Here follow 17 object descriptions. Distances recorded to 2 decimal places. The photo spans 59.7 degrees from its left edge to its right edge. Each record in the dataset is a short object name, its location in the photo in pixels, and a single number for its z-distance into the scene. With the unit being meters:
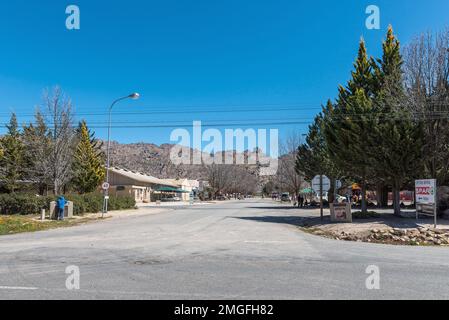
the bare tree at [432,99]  22.66
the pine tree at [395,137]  22.28
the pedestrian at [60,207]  25.16
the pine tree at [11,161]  45.00
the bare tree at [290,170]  67.00
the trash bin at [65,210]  25.77
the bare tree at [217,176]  93.56
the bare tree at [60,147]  36.78
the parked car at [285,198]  81.78
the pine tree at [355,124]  24.09
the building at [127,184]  65.44
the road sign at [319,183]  24.62
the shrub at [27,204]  29.48
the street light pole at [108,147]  29.94
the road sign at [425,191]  18.37
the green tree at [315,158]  44.56
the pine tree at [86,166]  48.59
